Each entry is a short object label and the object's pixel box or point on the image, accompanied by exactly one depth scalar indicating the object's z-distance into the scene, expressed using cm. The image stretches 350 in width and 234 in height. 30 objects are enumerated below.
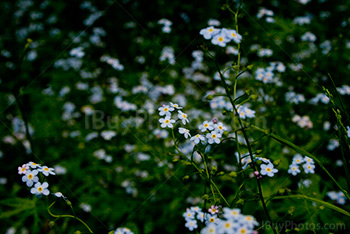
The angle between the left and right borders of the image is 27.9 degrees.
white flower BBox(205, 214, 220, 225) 34
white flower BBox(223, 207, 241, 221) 30
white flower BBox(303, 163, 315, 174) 38
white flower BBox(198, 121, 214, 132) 35
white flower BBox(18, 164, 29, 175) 34
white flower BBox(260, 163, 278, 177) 35
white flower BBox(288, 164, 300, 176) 39
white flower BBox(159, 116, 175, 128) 35
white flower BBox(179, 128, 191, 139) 35
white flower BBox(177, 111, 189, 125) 35
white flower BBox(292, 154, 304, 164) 39
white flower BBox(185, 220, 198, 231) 36
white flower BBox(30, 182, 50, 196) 33
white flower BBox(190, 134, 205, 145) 35
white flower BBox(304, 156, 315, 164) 39
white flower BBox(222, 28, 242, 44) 34
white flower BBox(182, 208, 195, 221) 36
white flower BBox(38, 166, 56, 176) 34
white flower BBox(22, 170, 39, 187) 33
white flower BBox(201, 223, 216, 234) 30
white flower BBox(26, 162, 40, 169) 34
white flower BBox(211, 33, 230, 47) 34
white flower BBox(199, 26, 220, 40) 35
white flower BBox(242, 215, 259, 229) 30
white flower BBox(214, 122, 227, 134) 36
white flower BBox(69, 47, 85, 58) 55
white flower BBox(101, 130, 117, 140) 48
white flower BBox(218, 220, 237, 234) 29
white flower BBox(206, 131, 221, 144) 35
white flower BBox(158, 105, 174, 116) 36
